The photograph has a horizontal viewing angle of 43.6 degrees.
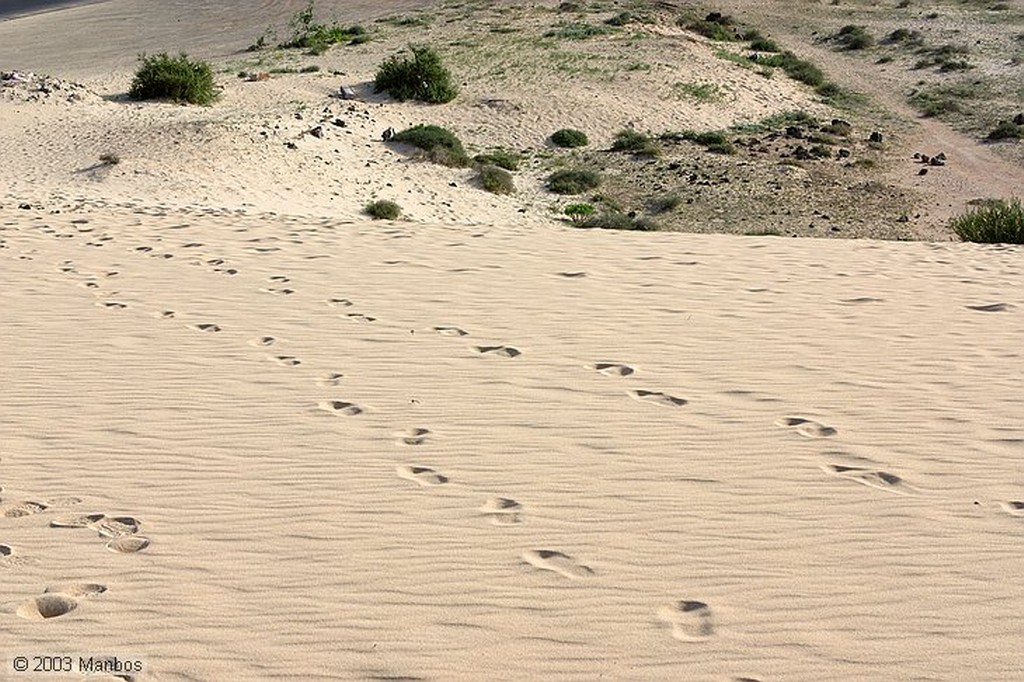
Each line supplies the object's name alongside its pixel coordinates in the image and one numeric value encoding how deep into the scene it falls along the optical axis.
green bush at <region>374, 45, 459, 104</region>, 28.17
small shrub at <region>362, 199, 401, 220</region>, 19.19
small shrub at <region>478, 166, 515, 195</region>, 22.22
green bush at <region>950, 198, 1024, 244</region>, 16.30
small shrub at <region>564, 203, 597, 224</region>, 20.77
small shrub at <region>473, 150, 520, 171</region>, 24.09
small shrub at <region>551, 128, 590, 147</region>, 26.48
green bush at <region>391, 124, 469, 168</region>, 23.55
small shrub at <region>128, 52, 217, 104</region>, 26.55
